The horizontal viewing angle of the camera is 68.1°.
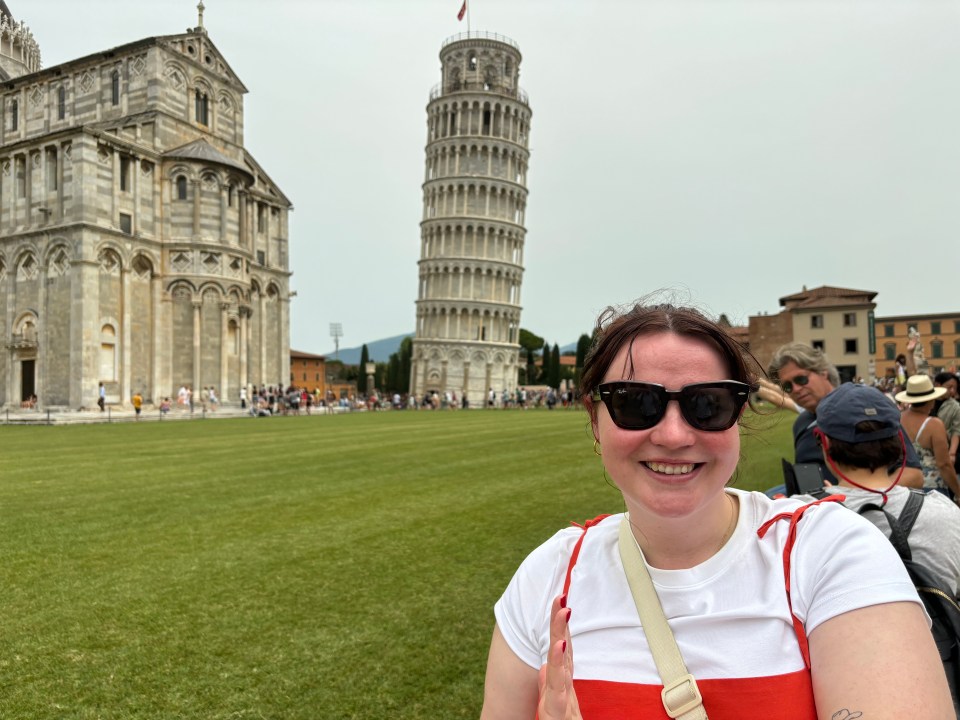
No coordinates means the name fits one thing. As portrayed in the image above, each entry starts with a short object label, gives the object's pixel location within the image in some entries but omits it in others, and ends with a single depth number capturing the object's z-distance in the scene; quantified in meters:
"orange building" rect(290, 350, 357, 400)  102.00
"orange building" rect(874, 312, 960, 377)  71.62
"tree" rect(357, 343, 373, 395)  95.47
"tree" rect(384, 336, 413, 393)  102.25
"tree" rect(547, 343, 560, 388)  97.56
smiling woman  1.43
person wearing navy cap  2.71
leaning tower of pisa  69.81
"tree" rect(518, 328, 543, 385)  116.53
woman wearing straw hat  5.65
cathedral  35.81
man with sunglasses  4.86
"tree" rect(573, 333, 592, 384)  90.27
